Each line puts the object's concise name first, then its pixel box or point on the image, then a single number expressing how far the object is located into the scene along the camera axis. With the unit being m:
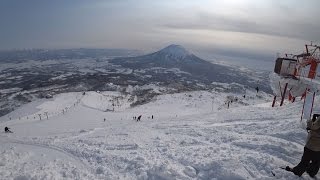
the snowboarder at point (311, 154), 5.46
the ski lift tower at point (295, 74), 18.98
